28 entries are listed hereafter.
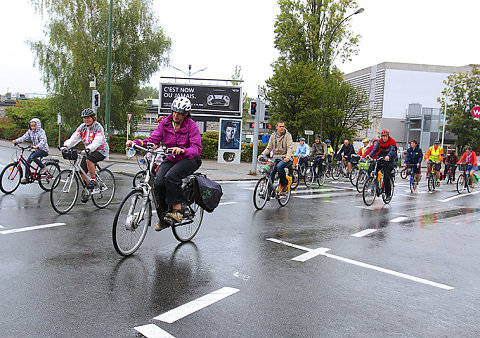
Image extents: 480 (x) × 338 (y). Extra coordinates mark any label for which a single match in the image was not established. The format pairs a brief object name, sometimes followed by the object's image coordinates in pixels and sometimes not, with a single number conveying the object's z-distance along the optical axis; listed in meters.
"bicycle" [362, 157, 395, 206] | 11.75
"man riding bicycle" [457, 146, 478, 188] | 17.78
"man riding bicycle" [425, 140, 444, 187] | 17.88
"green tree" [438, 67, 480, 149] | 44.78
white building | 65.69
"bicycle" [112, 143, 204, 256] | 5.23
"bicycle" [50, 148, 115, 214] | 7.86
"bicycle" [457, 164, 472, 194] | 17.67
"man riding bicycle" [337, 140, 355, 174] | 19.75
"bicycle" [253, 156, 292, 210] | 9.91
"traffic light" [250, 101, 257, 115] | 18.83
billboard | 28.64
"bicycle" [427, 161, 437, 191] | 17.55
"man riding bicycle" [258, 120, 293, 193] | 10.40
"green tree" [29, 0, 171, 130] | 30.14
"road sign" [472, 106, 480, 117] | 20.96
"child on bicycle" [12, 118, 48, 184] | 10.03
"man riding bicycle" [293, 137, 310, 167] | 15.66
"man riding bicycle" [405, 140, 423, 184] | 16.31
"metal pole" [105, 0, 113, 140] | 23.64
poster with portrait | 26.52
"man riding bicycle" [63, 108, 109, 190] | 8.36
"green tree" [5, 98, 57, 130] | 44.94
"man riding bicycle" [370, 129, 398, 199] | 11.66
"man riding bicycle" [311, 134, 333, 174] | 17.05
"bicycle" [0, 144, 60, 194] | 9.85
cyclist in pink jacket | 5.65
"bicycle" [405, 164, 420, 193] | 16.34
